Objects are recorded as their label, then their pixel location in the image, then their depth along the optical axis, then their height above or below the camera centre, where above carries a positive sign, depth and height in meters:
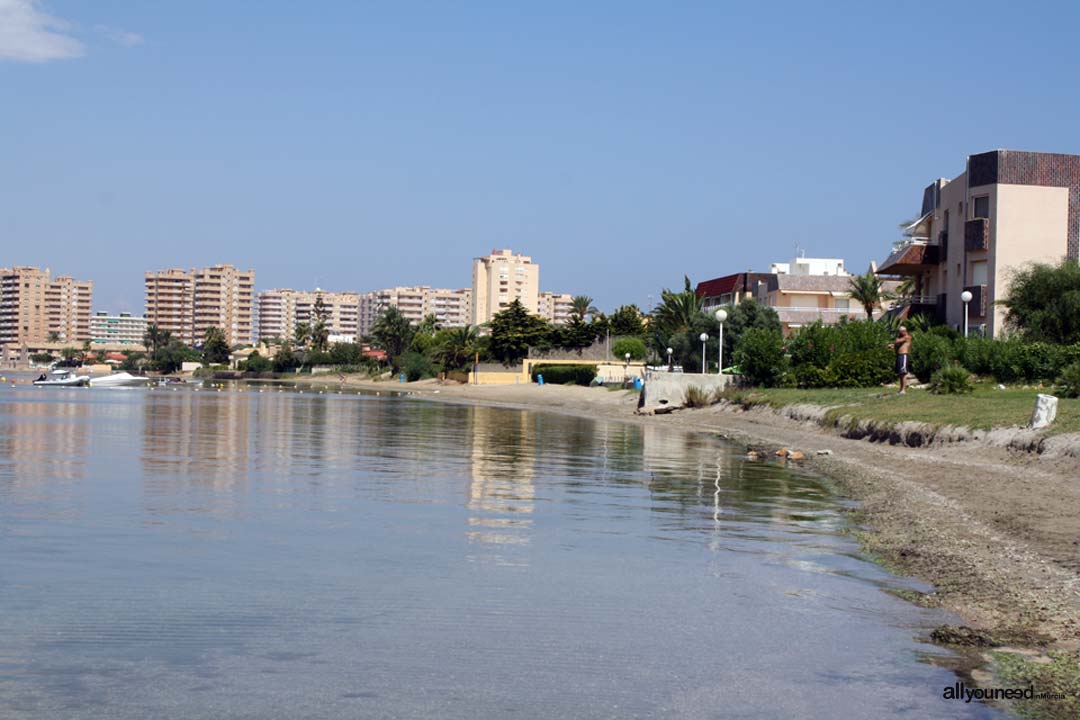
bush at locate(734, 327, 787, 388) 44.72 +0.53
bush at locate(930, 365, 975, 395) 31.98 -0.17
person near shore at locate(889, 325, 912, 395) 31.91 +0.60
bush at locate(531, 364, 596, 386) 80.94 -0.60
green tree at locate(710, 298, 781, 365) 65.69 +2.97
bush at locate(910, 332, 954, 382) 38.88 +0.73
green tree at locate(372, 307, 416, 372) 136.12 +3.47
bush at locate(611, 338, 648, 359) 88.06 +1.50
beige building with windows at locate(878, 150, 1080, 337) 49.41 +6.86
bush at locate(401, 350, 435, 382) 117.56 -0.57
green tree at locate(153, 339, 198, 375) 184.12 -0.49
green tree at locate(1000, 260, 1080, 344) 42.12 +2.89
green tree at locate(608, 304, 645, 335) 108.56 +4.39
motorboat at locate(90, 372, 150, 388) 109.13 -2.83
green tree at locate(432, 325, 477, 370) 107.12 +1.31
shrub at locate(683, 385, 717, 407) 47.06 -1.16
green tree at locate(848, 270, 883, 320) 69.69 +5.11
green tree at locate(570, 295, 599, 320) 136.00 +7.36
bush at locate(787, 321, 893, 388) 40.75 +0.66
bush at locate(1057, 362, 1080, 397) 26.61 -0.07
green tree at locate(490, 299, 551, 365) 96.19 +2.63
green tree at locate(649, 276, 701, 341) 87.69 +4.57
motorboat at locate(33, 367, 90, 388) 104.54 -2.80
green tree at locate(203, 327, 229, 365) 181.62 +0.66
